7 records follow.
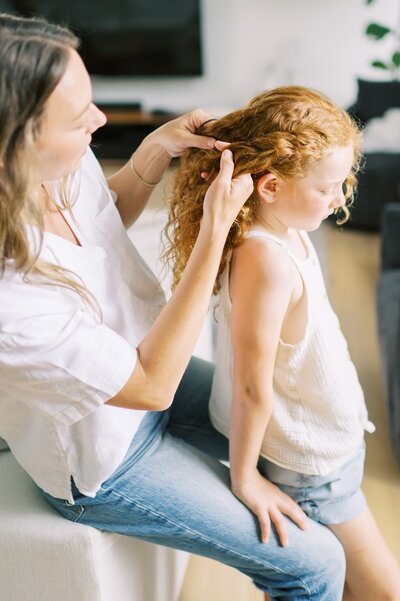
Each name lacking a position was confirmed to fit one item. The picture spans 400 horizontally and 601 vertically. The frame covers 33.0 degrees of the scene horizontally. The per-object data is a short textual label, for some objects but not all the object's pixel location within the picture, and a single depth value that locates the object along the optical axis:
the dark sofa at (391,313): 1.78
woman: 0.78
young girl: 0.97
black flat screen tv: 4.61
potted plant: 3.84
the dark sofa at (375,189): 3.42
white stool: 0.99
